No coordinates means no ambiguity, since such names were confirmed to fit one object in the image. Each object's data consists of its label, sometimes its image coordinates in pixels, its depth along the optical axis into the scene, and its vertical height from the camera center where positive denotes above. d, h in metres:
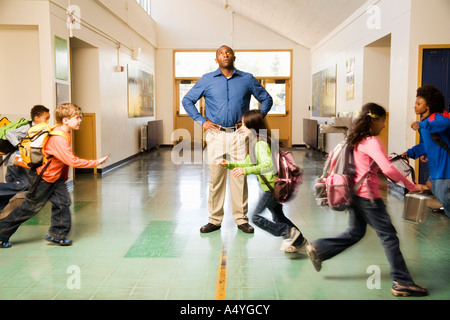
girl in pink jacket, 3.00 -0.52
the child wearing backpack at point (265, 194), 3.76 -0.65
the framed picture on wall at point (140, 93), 11.96 +0.56
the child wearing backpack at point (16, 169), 4.66 -0.57
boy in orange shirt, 4.09 -0.67
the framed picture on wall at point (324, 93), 11.76 +0.54
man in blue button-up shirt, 4.59 -0.05
